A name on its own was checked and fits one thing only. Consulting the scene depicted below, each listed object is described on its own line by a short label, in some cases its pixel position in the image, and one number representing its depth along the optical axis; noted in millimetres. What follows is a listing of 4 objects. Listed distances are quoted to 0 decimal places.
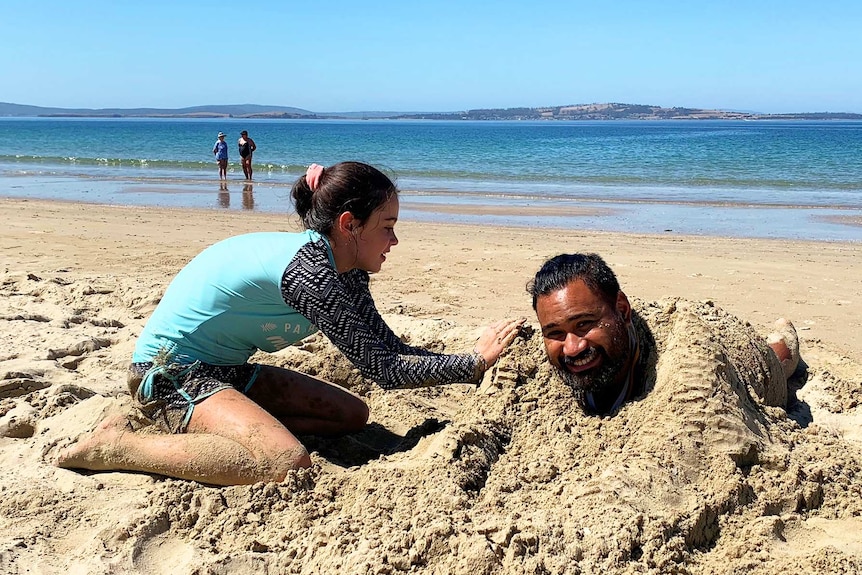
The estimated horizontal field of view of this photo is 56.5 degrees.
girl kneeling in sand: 3135
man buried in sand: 3115
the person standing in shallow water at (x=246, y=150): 19594
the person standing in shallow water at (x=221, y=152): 19656
